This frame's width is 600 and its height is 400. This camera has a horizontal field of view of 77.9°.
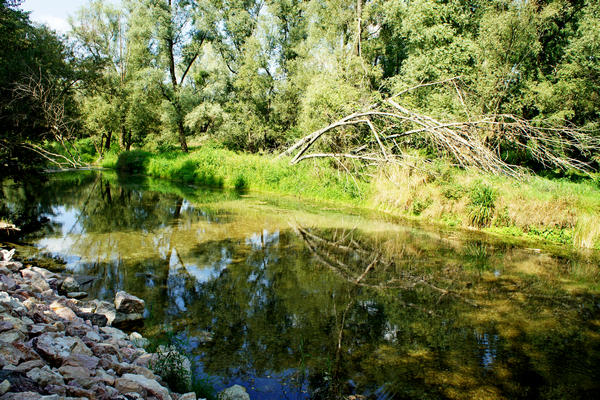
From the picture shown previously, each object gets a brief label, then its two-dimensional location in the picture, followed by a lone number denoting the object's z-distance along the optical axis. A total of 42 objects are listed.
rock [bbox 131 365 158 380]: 3.40
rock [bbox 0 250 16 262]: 6.32
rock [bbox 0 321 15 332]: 3.29
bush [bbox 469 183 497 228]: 11.88
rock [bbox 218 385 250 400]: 3.36
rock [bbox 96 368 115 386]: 2.99
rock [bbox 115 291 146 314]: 5.23
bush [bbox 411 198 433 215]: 13.39
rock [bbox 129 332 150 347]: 4.30
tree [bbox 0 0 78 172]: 9.46
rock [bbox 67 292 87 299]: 5.63
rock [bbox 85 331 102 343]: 3.89
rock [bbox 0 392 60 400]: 2.38
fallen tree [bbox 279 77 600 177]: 9.43
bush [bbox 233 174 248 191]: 20.61
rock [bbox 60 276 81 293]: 5.81
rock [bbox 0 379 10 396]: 2.41
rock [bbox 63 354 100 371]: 3.12
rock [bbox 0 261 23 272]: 5.86
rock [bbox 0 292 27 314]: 3.86
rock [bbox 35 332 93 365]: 3.19
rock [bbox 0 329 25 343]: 3.13
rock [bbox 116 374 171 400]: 2.99
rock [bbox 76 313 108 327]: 4.57
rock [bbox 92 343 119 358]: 3.57
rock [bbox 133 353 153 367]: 3.72
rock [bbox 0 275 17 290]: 4.73
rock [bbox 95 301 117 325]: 4.87
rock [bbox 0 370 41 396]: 2.53
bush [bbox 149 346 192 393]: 3.46
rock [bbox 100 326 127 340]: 4.30
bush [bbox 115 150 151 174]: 28.75
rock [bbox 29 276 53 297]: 5.09
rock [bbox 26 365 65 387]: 2.73
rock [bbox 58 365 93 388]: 2.87
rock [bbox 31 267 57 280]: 5.98
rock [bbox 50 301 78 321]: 4.30
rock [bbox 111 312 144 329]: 4.96
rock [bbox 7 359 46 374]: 2.81
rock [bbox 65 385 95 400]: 2.69
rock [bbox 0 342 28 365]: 2.89
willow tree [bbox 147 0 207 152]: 27.03
